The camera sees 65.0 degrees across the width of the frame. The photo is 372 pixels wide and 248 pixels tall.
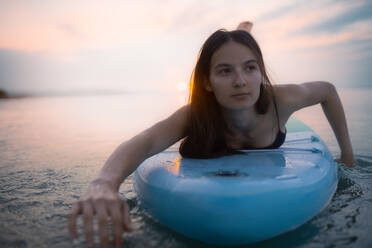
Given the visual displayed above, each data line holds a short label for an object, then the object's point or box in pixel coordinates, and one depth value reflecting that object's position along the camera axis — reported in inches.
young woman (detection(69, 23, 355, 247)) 68.6
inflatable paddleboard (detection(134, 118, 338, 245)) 52.2
